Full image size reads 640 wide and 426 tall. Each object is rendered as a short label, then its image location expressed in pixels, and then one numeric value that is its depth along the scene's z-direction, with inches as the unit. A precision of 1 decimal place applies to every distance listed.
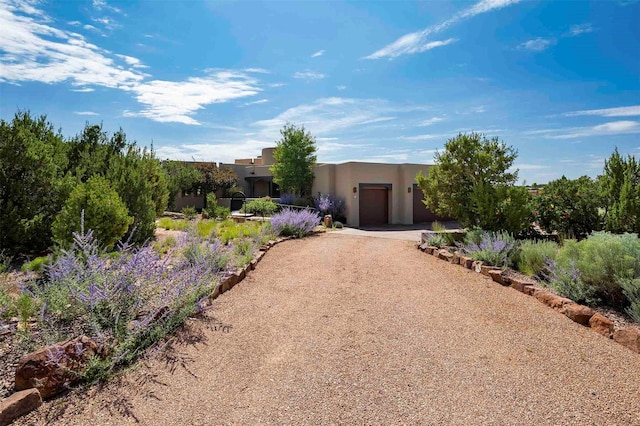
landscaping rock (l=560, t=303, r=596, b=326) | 164.7
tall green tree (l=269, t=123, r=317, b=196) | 773.9
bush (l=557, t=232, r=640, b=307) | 173.3
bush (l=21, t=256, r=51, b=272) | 209.8
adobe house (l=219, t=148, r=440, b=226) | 655.8
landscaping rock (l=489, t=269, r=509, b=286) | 233.7
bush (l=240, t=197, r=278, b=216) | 697.6
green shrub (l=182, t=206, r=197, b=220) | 707.4
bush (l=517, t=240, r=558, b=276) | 241.0
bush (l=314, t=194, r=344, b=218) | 668.1
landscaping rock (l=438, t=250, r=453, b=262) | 312.7
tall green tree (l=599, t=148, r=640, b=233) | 303.6
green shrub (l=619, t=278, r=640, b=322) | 155.1
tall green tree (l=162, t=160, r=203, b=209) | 904.4
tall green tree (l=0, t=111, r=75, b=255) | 260.2
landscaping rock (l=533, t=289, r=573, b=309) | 180.7
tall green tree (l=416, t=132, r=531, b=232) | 334.6
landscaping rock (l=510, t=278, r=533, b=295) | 210.9
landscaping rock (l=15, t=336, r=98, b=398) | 99.3
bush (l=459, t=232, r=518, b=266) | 265.3
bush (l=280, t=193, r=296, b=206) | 748.0
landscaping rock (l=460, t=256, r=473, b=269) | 281.7
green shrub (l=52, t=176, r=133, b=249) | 222.1
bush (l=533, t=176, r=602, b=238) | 357.1
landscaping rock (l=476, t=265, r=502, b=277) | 255.1
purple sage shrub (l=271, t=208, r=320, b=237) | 458.0
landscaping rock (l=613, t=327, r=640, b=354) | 139.6
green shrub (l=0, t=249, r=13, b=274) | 220.2
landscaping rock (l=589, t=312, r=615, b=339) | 152.9
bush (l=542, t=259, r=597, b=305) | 181.5
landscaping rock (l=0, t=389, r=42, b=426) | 89.6
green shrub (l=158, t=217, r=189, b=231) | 486.1
